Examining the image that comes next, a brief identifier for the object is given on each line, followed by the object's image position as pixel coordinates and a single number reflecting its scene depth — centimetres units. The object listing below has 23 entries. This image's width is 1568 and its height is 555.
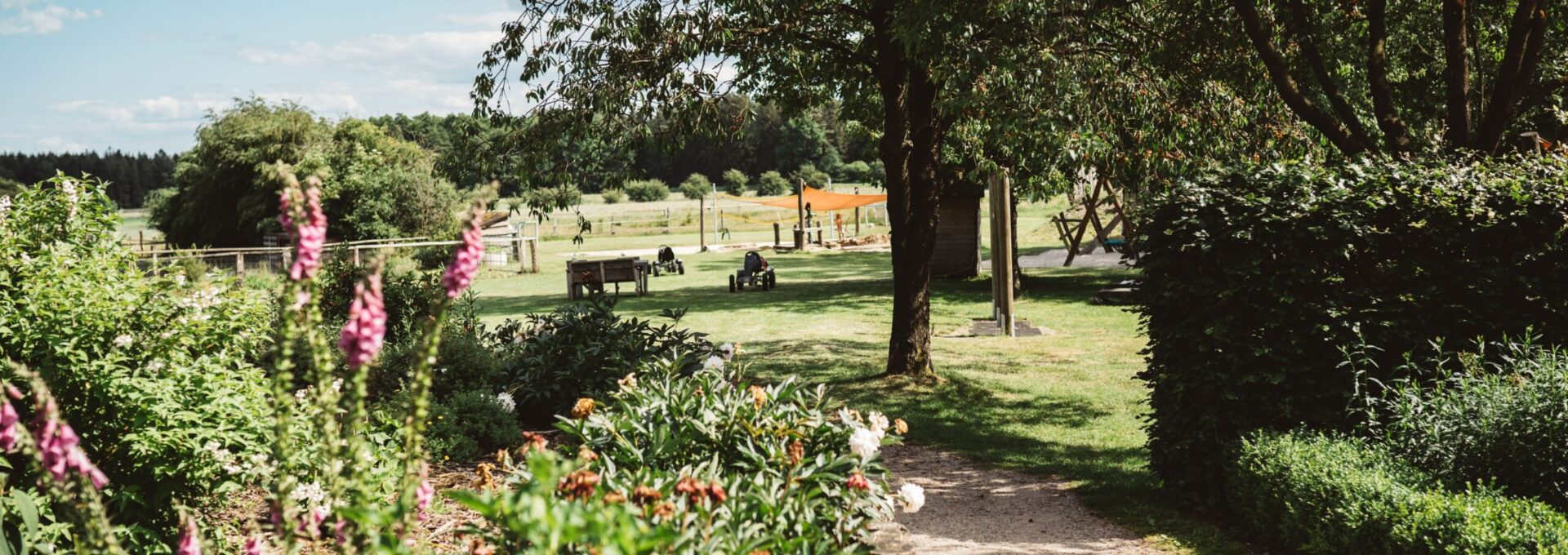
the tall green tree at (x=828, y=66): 745
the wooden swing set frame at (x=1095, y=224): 1978
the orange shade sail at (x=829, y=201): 3119
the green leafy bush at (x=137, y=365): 409
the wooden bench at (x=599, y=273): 1895
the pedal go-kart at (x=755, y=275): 2083
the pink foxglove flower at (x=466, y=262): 199
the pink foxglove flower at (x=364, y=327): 198
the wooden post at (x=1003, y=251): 1260
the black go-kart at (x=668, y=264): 2530
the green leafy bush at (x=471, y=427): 663
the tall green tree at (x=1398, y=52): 722
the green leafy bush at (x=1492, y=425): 463
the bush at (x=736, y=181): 7662
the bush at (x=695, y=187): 7431
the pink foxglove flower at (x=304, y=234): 205
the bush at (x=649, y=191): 7594
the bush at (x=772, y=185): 7400
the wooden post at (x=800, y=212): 3142
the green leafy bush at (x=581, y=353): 760
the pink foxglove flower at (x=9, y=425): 193
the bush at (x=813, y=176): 7344
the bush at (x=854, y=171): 7819
